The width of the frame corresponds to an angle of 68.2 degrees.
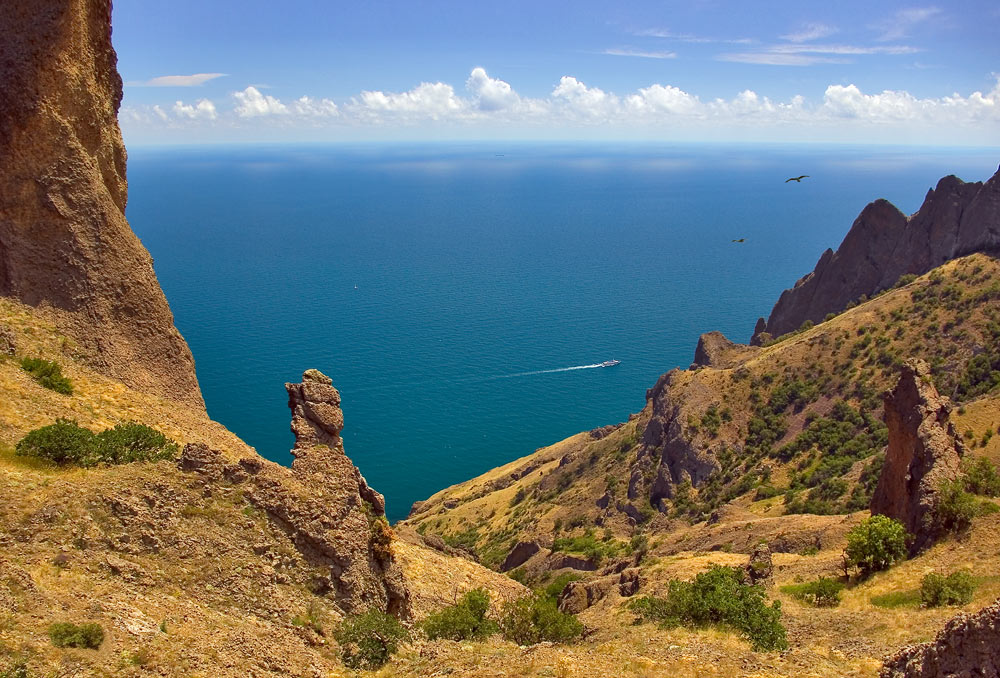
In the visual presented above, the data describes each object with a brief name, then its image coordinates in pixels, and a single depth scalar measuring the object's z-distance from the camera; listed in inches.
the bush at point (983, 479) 1139.9
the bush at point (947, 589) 875.4
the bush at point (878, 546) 1099.3
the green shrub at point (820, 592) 1047.6
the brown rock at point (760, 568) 1213.7
